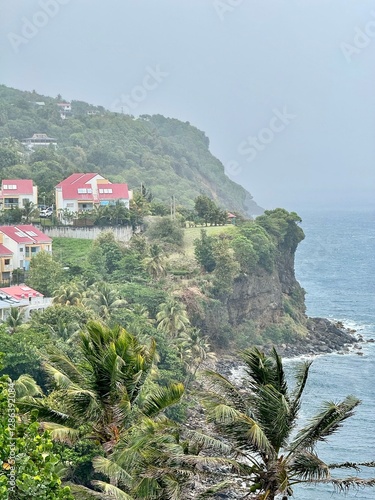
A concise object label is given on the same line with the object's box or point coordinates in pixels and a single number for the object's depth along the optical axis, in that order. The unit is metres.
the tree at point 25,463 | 11.43
